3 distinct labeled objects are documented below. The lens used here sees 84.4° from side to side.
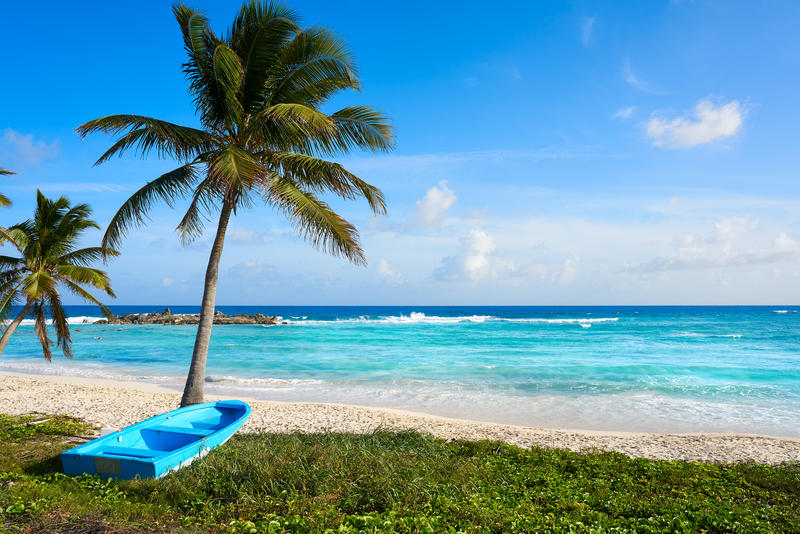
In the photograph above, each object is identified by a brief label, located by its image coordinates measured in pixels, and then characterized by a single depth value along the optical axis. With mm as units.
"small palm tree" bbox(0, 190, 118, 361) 11359
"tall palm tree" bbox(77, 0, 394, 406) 8055
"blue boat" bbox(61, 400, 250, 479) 5121
